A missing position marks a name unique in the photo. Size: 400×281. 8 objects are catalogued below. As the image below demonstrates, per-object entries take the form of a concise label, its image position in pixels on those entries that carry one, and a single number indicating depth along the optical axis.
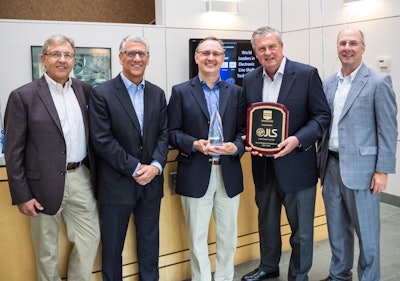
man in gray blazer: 2.44
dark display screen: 6.04
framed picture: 5.29
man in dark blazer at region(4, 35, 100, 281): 2.20
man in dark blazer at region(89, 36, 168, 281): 2.35
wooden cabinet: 2.45
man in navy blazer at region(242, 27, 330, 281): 2.55
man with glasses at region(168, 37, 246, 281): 2.52
